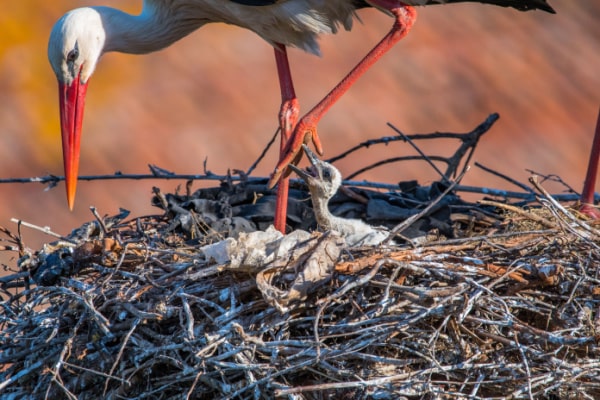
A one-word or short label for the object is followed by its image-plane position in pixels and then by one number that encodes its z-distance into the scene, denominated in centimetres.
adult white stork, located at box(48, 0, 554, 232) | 845
